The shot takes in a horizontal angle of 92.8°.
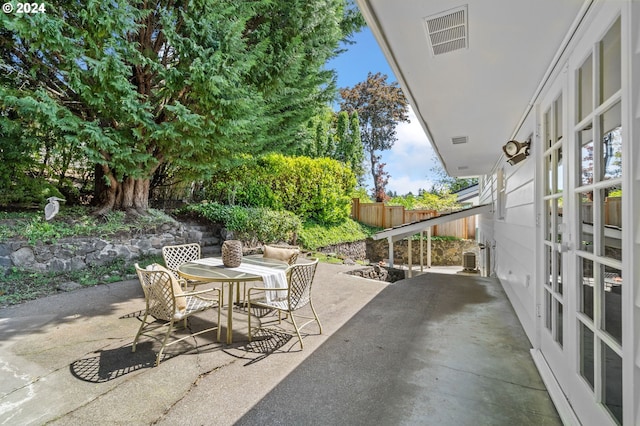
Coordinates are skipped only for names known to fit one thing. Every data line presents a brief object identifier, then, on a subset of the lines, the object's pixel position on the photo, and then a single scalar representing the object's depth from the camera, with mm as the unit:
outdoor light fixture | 3410
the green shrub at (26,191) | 5320
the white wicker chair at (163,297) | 2631
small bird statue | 5102
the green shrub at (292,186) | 8586
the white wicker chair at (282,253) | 4363
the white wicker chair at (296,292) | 3080
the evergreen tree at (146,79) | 4605
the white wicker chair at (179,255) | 4031
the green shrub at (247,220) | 7441
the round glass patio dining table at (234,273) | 3047
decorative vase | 3529
